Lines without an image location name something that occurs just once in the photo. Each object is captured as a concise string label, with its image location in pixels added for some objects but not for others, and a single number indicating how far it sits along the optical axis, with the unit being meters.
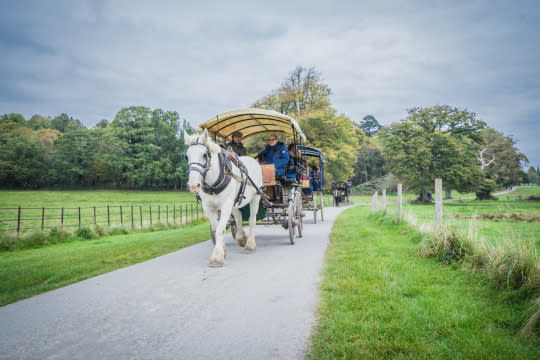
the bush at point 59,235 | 9.94
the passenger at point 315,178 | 12.87
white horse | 4.63
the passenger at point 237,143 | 7.97
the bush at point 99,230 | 11.63
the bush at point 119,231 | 12.12
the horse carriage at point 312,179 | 10.97
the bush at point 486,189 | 29.08
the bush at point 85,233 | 11.02
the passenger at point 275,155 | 7.84
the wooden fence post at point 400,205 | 9.15
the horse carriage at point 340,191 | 27.66
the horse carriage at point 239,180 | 5.01
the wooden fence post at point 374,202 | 14.44
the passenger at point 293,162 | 8.15
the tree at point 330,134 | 23.57
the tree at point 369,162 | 59.75
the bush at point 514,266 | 3.23
